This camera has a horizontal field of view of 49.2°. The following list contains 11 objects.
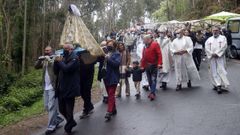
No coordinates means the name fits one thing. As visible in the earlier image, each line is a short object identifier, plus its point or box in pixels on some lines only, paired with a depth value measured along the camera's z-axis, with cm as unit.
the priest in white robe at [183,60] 836
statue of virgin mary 645
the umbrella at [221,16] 1760
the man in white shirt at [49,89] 581
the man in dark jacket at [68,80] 547
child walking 818
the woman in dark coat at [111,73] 624
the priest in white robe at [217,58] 780
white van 1421
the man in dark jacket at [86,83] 653
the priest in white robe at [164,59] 874
